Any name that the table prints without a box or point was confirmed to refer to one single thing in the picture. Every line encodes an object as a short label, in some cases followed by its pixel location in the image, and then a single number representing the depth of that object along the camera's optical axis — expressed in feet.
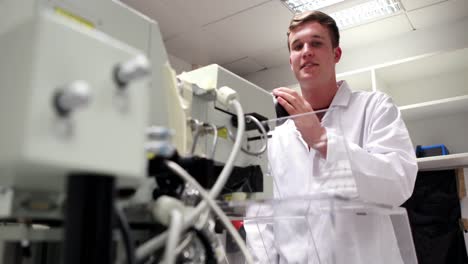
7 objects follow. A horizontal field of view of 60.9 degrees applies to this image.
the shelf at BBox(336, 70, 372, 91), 8.71
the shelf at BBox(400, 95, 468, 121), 7.61
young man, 3.15
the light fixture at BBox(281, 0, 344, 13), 8.38
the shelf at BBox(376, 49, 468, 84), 8.05
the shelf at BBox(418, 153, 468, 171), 7.23
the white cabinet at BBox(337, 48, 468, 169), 8.07
